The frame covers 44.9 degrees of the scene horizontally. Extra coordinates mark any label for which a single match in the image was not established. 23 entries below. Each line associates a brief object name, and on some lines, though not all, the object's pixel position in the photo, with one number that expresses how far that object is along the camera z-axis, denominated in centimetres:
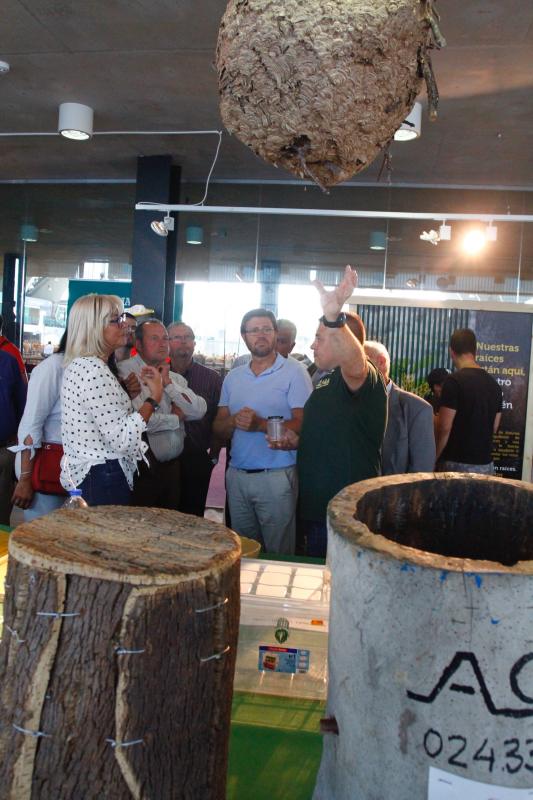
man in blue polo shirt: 355
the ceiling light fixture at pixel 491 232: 554
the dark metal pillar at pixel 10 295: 858
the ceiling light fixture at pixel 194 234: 780
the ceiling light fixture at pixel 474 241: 687
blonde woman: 258
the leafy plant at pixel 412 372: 512
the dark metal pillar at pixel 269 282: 775
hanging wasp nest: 134
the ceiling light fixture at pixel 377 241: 767
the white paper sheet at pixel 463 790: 90
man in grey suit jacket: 342
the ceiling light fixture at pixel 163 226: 603
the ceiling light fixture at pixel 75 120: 566
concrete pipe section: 88
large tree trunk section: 106
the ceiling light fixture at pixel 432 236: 626
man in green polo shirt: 248
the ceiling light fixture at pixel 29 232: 849
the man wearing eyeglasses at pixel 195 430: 410
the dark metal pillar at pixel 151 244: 700
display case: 168
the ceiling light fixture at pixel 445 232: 557
